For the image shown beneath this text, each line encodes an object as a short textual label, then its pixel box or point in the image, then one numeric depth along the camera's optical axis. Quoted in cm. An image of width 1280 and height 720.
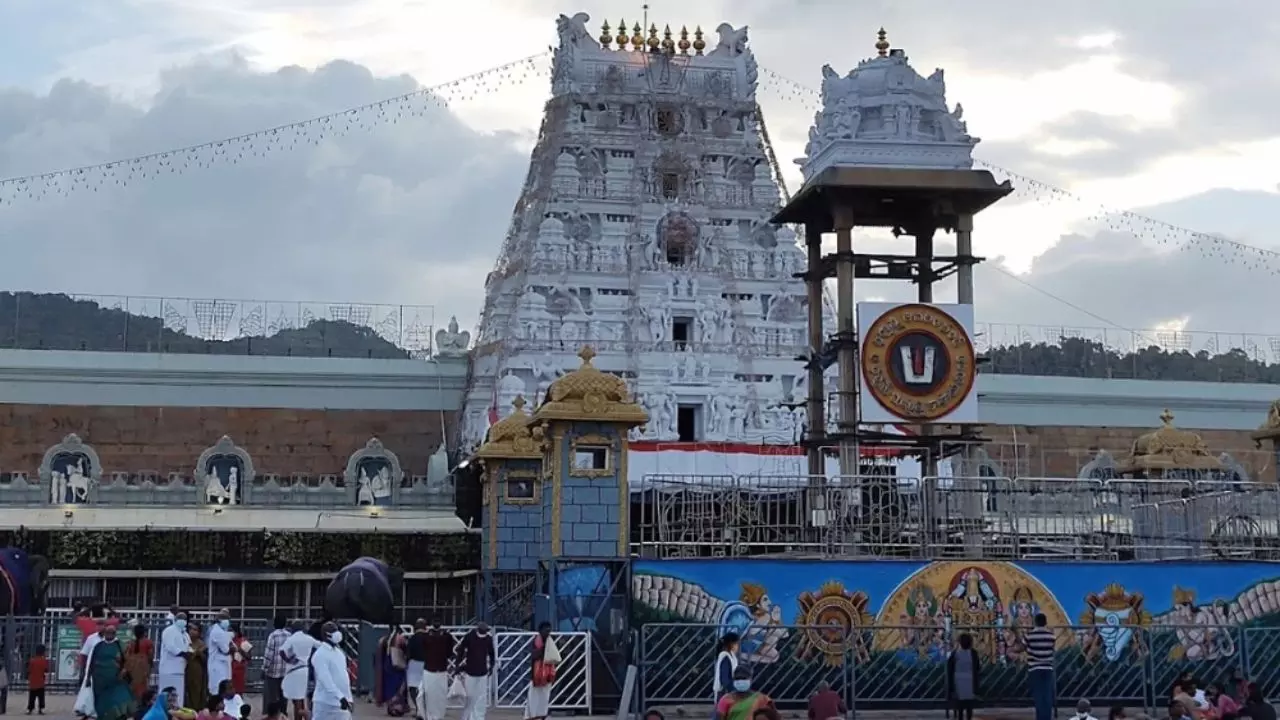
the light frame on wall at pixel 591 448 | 2188
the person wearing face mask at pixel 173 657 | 1838
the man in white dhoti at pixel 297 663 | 1723
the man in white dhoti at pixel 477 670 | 1828
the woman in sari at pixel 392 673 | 2106
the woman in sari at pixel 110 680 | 1675
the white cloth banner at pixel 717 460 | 4116
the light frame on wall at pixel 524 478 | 2948
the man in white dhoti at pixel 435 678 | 1875
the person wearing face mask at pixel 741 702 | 1269
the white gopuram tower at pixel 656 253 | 4819
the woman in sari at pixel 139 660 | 1777
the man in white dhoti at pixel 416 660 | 2052
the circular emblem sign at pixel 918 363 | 2486
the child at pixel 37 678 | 2042
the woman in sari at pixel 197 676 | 1856
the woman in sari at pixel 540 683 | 1830
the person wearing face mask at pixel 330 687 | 1530
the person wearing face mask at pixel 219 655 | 1908
